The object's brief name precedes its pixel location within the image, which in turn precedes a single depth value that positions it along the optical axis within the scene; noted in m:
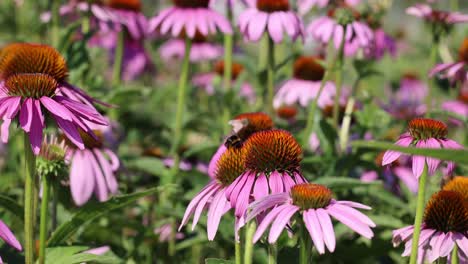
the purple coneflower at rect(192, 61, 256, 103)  3.31
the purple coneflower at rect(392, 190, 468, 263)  1.17
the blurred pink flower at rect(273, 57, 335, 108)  2.43
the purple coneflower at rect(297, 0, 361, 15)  2.37
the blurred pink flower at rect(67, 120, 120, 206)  1.77
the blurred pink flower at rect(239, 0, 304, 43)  2.03
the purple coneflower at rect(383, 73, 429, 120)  3.13
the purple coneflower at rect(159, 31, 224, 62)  3.33
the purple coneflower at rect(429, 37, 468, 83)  2.00
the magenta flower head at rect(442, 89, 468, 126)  3.01
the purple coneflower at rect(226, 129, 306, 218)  1.12
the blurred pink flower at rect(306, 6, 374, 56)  2.05
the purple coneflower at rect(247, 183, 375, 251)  0.97
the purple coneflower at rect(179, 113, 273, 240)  1.16
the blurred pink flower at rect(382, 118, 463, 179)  1.19
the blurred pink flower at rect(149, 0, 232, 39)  2.19
